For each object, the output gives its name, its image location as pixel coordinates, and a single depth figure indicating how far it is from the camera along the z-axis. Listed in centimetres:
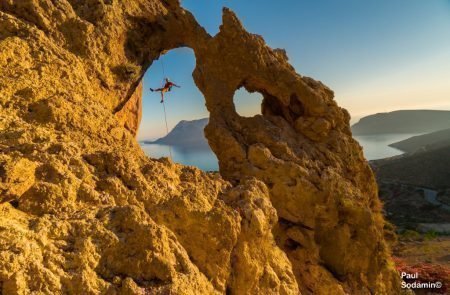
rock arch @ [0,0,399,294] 371
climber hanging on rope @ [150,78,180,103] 1237
